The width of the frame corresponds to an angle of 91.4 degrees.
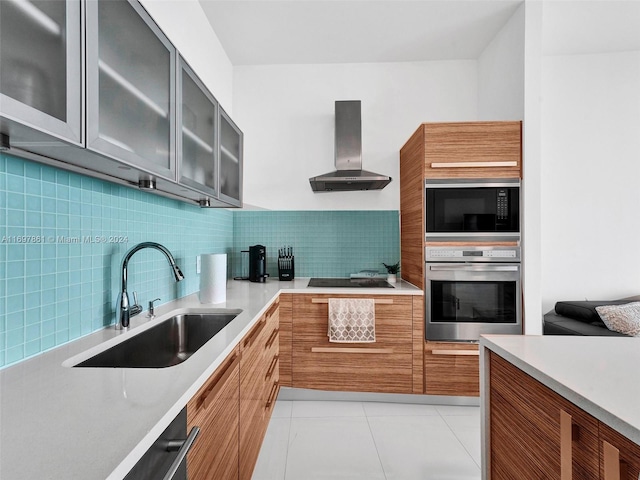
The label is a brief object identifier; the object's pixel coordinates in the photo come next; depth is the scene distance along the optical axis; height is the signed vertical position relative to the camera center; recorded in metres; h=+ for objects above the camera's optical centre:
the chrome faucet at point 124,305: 1.30 -0.27
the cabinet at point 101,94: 0.63 +0.40
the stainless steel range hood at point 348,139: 2.80 +0.91
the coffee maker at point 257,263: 2.74 -0.21
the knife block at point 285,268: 2.82 -0.26
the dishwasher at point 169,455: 0.60 -0.46
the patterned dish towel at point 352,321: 2.36 -0.62
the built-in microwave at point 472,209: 2.28 +0.22
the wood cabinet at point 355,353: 2.38 -0.88
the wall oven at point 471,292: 2.28 -0.39
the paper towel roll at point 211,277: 1.79 -0.22
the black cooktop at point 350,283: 2.58 -0.38
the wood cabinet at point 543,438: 0.64 -0.50
